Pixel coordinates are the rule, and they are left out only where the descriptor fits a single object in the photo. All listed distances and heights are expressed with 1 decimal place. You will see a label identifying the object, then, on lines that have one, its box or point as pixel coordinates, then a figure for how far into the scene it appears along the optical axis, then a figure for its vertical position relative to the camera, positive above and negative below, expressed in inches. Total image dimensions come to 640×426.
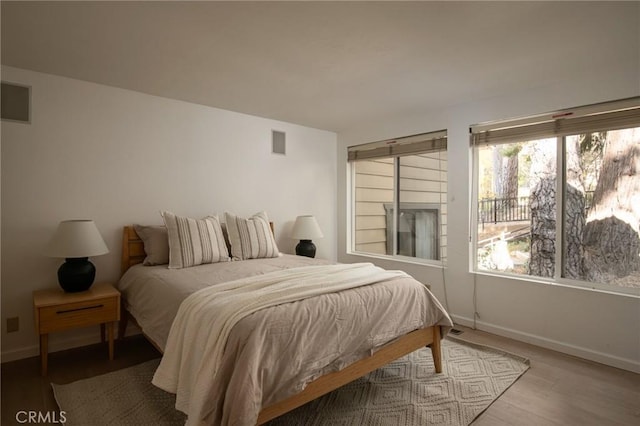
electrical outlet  105.7 -35.9
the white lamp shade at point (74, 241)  101.6 -10.3
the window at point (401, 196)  155.7 +5.5
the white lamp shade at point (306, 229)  166.1 -10.5
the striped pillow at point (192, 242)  116.3 -12.2
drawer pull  97.7 -29.5
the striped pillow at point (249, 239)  133.6 -12.4
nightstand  95.0 -29.6
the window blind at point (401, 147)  151.5 +29.5
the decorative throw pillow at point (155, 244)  119.9 -12.9
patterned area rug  78.0 -47.7
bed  60.8 -29.9
